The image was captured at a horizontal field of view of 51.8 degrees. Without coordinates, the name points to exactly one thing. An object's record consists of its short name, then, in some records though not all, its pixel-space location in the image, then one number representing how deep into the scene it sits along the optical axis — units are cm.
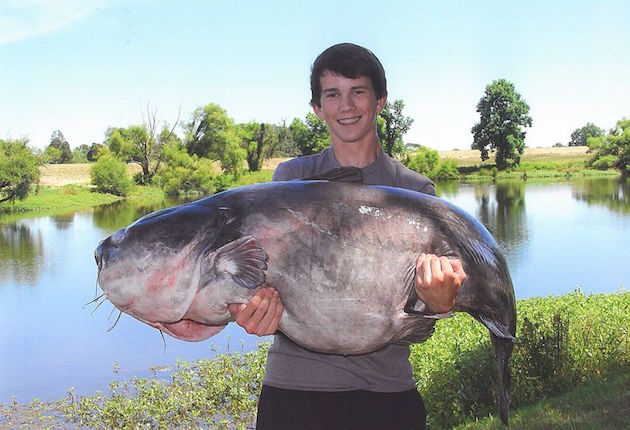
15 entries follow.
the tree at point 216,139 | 6881
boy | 244
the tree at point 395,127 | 8250
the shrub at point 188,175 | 6481
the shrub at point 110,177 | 6531
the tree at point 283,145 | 8146
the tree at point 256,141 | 7725
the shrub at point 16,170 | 5222
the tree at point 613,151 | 8312
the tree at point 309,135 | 7981
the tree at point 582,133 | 14580
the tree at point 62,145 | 11870
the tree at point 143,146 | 7262
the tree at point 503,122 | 8344
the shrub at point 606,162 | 8400
